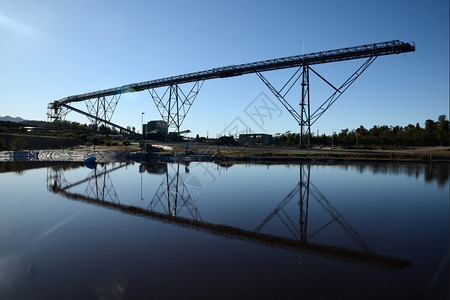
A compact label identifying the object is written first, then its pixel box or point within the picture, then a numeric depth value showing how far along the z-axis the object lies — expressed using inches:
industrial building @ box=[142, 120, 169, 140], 2281.0
